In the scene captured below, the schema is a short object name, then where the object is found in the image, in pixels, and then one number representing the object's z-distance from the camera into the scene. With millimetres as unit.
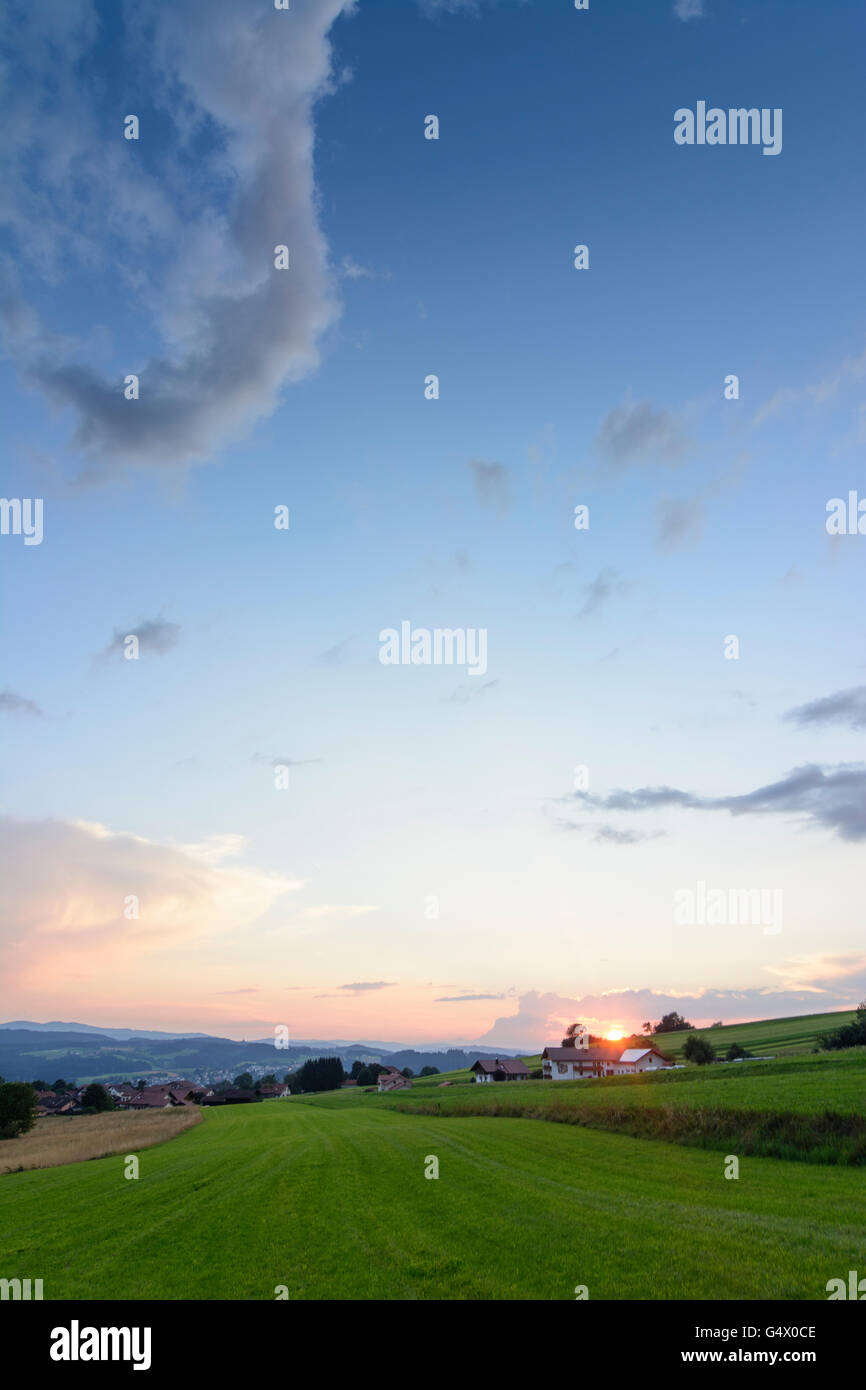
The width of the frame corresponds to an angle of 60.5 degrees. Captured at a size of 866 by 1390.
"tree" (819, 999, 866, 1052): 78688
